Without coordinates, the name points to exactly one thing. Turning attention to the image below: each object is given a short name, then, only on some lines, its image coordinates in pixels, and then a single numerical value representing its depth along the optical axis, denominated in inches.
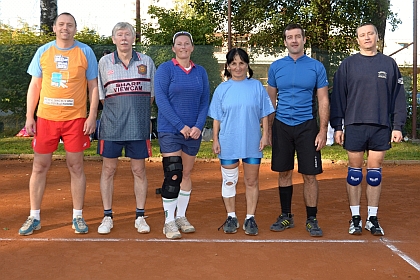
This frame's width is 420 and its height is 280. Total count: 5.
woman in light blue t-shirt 237.0
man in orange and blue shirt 234.8
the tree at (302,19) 671.1
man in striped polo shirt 237.9
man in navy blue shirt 236.4
